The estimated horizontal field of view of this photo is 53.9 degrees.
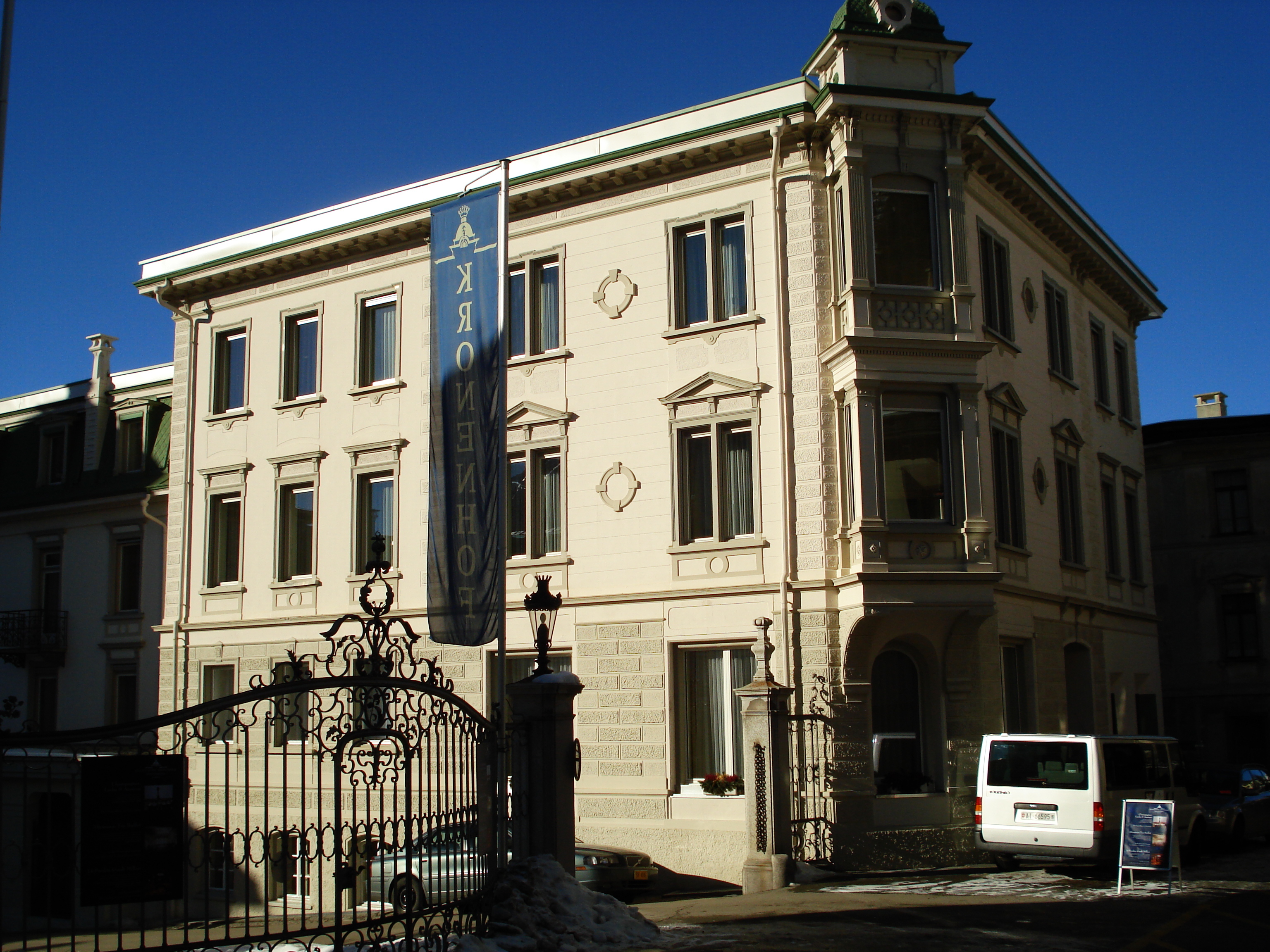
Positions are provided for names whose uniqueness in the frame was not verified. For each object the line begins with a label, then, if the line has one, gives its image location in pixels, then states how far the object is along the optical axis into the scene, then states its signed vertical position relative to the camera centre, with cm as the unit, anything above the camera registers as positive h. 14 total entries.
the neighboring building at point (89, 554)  3048 +301
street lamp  1346 +64
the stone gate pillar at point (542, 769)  1238 -105
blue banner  1388 +270
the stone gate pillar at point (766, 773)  1833 -170
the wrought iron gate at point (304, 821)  888 -118
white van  1692 -195
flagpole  1198 +48
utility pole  1186 +590
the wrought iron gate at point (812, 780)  1927 -193
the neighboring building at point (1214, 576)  3650 +209
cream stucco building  1998 +386
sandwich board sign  1546 -233
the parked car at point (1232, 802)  2173 -276
